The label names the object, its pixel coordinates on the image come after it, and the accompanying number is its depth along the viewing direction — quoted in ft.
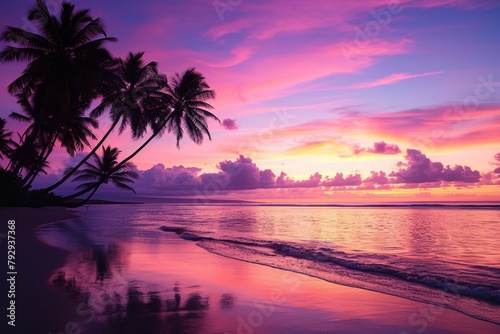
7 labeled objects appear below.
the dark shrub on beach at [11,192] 68.59
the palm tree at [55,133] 75.51
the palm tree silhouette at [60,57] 55.52
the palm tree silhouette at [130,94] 78.33
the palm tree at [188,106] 85.30
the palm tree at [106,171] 114.01
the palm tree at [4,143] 118.01
